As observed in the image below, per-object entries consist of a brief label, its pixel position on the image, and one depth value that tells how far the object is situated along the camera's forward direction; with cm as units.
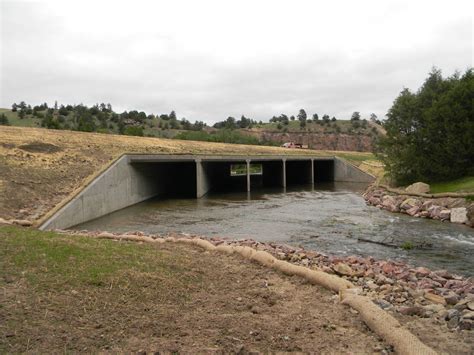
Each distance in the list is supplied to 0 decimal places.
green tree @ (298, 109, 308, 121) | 14090
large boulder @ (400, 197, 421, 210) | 2358
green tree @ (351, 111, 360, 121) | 13742
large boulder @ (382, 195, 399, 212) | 2450
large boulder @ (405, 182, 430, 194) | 2565
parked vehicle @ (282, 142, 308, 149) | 7168
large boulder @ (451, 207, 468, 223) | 1950
